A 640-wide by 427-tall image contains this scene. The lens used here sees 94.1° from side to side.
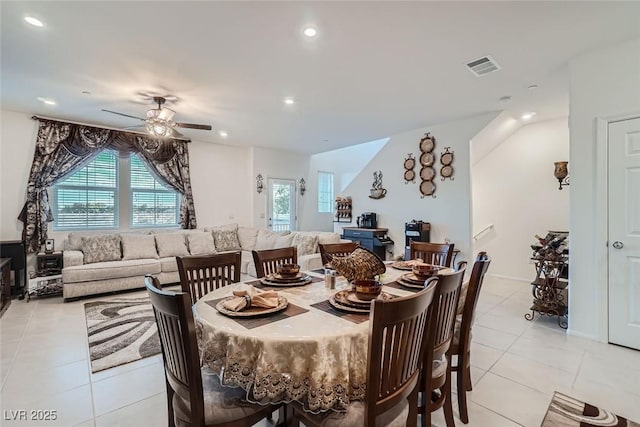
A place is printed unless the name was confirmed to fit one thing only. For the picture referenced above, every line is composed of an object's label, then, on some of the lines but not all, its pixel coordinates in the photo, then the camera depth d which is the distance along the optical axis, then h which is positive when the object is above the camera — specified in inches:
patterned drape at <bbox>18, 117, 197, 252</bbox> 181.9 +39.4
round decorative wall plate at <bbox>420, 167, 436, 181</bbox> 213.9 +27.0
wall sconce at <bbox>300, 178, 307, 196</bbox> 316.8 +26.1
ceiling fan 145.8 +45.0
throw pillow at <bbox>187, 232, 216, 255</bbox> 219.5 -23.6
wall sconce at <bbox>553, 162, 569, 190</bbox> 179.2 +23.5
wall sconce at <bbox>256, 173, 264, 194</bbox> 281.3 +26.4
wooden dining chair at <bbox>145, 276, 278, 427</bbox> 44.0 -28.0
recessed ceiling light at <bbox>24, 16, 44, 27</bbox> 92.0 +60.3
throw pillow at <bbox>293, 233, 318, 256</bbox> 180.7 -20.5
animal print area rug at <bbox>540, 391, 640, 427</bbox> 72.0 -51.7
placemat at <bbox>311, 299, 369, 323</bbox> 53.9 -19.5
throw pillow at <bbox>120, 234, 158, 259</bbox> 194.7 -22.6
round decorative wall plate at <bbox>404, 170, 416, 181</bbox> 225.8 +27.4
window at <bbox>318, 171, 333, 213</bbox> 341.4 +22.8
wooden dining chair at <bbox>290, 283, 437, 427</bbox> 42.1 -24.4
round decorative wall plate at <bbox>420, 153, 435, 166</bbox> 213.5 +37.5
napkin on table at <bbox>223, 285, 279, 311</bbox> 56.4 -17.5
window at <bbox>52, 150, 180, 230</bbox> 200.4 +10.9
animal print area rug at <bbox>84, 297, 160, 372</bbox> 104.9 -49.9
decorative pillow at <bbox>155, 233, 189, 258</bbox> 206.8 -23.0
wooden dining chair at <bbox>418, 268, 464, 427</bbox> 57.1 -29.1
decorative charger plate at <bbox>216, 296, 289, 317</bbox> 54.2 -18.6
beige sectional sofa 168.1 -26.3
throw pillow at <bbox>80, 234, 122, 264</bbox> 181.6 -22.2
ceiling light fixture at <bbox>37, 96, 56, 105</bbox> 157.6 +60.9
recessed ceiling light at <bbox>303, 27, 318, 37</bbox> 97.9 +60.0
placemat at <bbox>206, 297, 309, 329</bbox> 51.9 -19.4
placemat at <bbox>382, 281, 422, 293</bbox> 74.7 -19.6
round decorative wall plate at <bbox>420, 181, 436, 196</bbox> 213.8 +16.5
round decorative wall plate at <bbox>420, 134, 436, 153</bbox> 212.6 +48.6
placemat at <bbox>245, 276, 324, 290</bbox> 76.2 -19.3
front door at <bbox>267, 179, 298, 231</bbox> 293.6 +6.8
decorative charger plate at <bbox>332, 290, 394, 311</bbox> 59.2 -18.3
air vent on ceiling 119.6 +60.5
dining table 45.8 -23.2
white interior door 107.8 -8.6
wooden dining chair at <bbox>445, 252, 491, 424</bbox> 70.9 -30.5
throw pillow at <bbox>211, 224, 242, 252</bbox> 232.2 -21.9
